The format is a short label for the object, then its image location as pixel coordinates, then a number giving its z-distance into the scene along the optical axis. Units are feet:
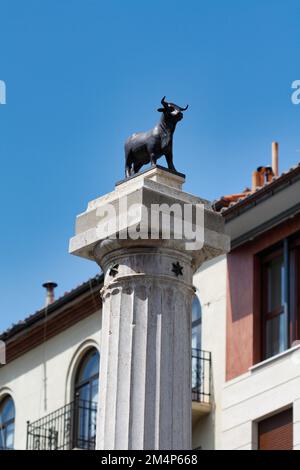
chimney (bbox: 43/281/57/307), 111.45
